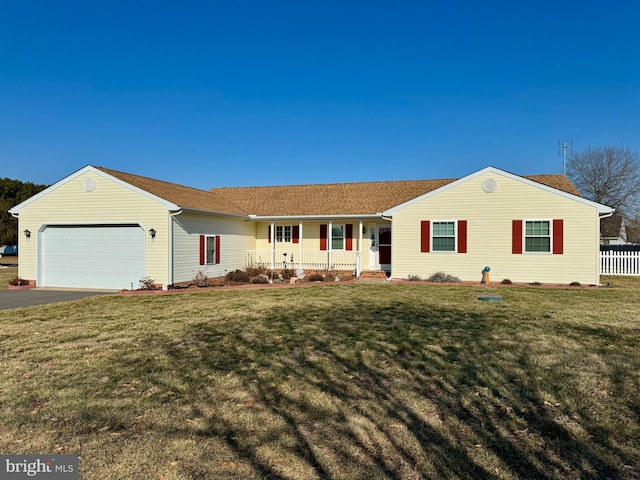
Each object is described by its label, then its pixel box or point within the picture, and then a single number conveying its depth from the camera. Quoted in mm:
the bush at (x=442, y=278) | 15641
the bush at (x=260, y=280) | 16119
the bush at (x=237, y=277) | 16714
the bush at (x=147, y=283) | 14508
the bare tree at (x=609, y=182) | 35281
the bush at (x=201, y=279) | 15258
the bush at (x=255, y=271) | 17581
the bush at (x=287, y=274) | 17675
